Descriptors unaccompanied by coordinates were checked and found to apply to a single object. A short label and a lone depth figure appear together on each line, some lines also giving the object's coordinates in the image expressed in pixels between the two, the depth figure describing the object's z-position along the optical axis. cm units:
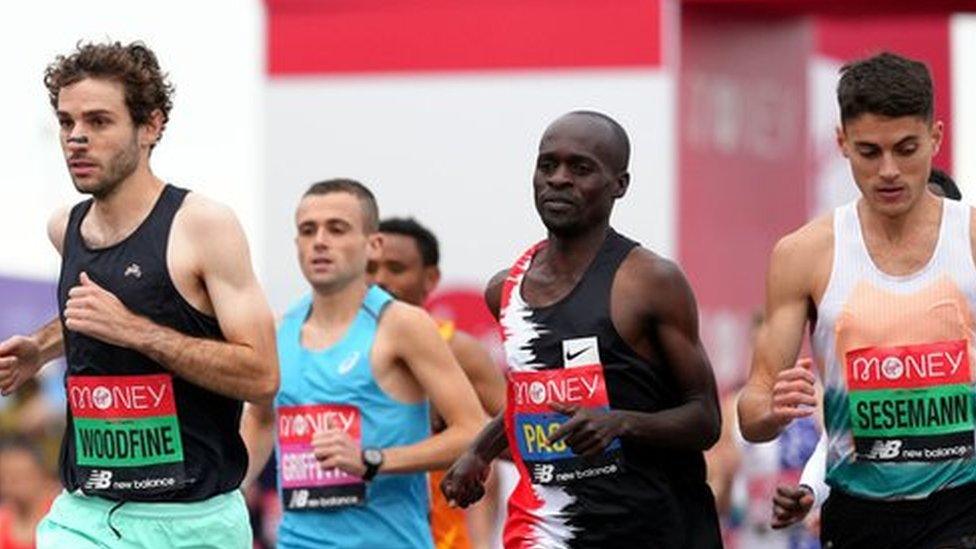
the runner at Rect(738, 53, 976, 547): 1723
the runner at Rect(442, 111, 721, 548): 1803
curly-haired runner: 1808
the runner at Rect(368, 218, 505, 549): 2445
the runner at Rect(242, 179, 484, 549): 2209
